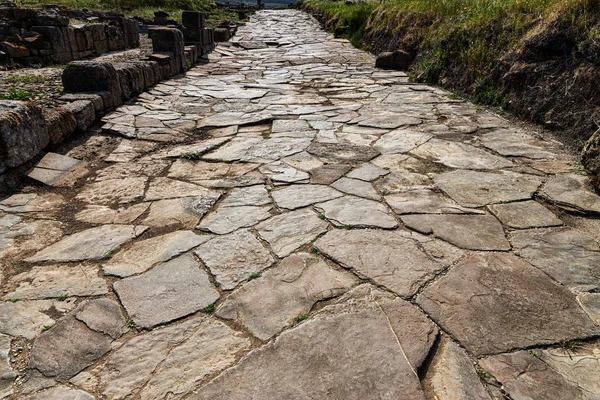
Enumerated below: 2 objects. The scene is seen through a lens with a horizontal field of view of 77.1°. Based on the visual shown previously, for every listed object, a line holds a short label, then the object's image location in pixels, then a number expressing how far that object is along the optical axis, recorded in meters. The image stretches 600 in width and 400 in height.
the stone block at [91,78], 4.63
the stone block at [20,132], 2.85
